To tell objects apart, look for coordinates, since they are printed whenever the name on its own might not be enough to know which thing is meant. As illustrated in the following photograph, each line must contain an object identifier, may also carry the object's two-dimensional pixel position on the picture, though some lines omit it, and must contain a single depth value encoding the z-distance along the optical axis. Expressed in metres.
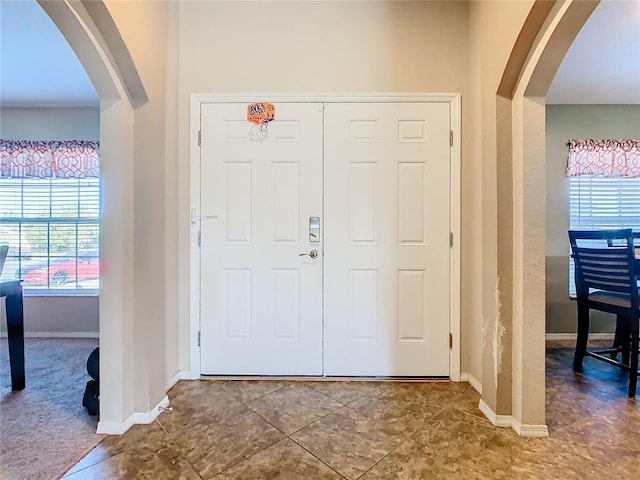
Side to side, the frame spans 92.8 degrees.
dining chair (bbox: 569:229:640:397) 2.10
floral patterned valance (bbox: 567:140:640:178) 3.16
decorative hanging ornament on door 2.22
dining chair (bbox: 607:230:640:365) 2.41
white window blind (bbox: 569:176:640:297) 3.25
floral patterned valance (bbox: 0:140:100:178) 3.22
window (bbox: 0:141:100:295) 3.34
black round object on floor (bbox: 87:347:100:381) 1.75
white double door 2.23
